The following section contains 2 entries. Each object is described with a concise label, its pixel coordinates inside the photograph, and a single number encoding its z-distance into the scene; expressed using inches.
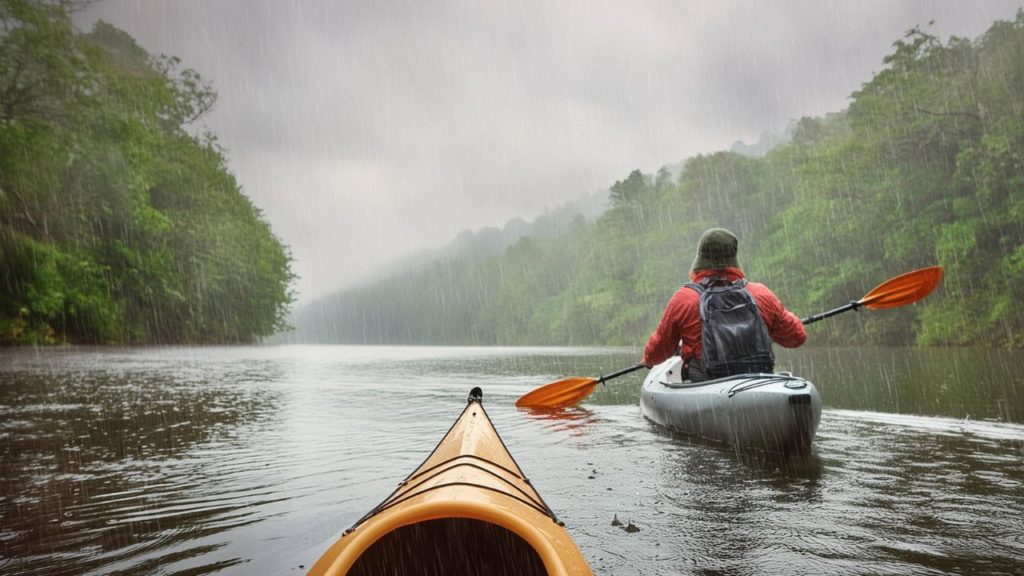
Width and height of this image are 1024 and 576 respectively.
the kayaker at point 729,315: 203.9
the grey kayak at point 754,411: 175.8
